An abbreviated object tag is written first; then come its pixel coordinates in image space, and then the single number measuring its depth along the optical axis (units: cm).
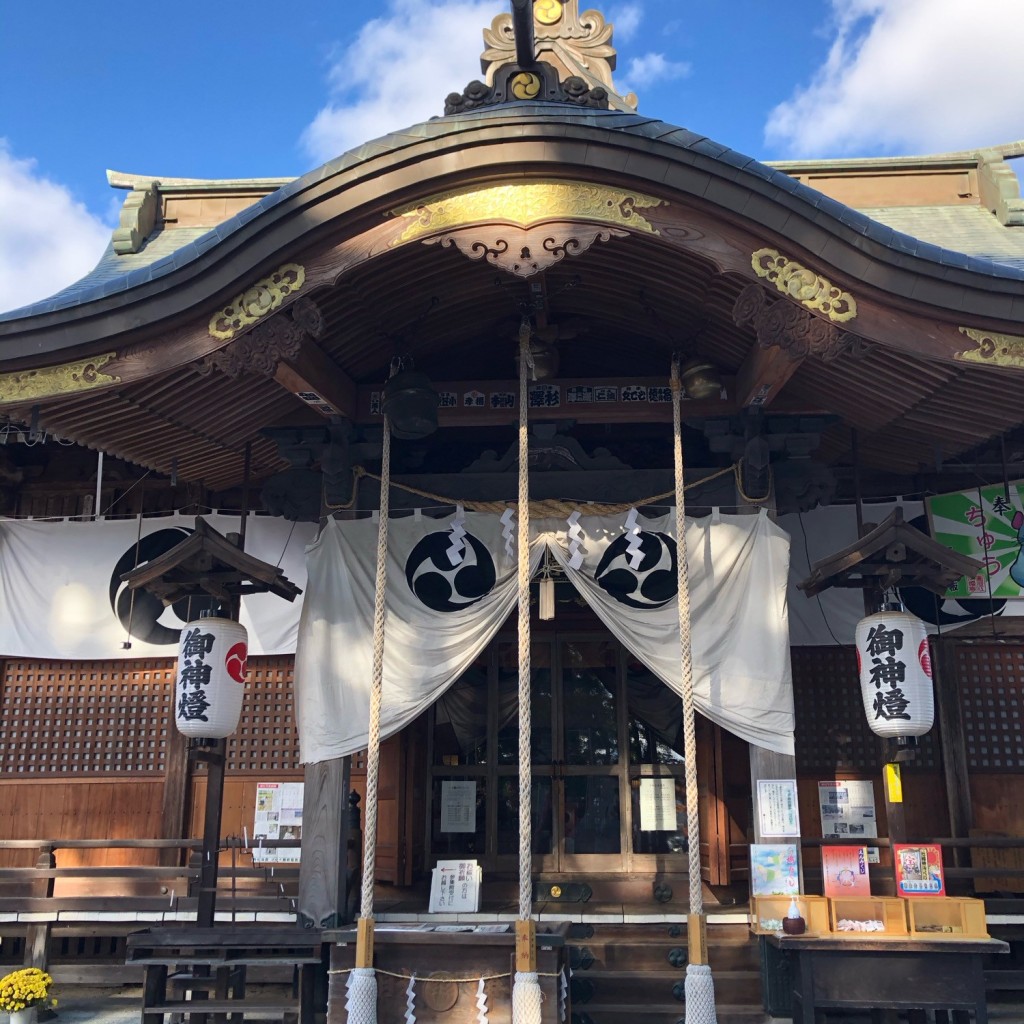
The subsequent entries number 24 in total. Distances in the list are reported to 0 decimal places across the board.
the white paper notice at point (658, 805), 910
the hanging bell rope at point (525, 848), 606
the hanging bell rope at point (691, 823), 604
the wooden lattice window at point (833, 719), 897
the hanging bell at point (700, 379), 765
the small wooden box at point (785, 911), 654
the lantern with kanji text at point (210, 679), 734
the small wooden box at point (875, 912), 644
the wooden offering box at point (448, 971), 633
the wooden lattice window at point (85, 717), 962
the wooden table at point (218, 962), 675
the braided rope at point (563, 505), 788
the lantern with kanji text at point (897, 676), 691
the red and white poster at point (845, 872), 680
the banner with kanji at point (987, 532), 902
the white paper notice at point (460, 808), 936
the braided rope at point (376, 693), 651
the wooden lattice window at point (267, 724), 951
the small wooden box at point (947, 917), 638
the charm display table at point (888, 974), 621
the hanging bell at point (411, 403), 753
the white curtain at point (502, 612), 741
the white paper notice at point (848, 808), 880
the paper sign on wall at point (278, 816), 925
